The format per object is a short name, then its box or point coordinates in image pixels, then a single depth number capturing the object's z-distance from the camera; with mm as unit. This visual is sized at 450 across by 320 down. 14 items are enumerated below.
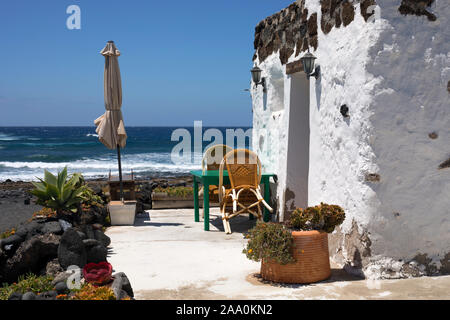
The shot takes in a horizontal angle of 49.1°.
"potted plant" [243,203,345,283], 4230
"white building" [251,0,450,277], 4266
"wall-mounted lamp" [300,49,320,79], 5387
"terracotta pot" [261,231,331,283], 4281
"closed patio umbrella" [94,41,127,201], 7438
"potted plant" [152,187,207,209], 9250
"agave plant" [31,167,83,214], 5996
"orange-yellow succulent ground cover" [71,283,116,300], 3389
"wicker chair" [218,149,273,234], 6770
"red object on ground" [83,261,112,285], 3807
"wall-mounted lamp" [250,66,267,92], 7617
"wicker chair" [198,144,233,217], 8094
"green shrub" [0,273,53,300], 3916
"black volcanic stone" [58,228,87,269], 4375
